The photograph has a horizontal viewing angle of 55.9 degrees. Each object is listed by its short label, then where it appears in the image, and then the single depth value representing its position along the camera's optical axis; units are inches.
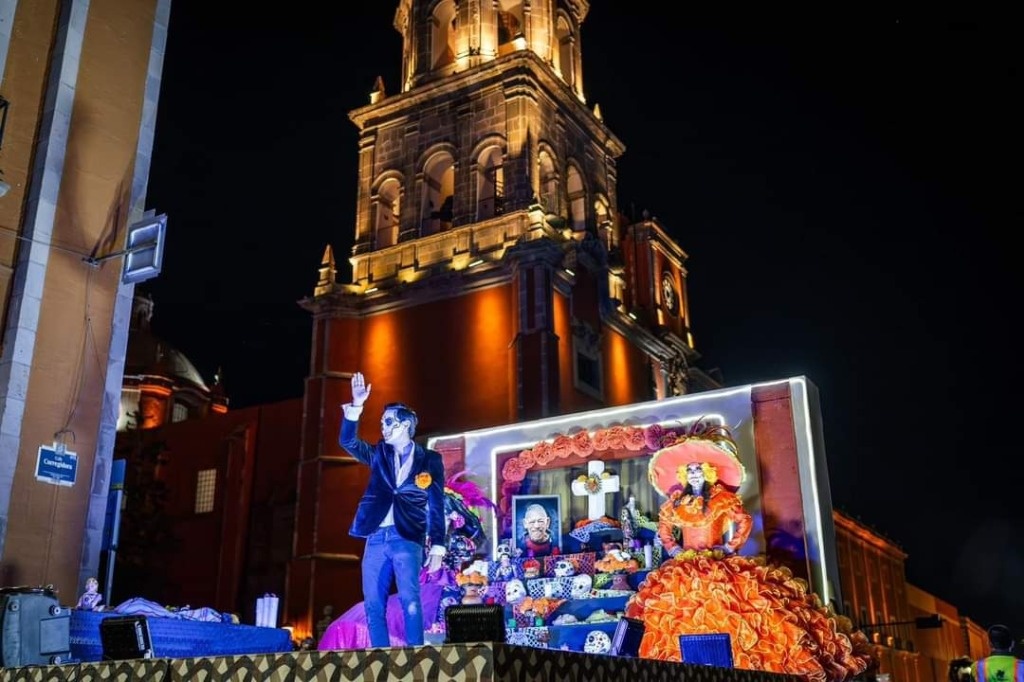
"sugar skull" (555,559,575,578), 544.1
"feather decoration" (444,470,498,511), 598.2
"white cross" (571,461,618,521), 566.3
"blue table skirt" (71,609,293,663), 316.5
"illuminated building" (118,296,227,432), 1601.9
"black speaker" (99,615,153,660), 241.3
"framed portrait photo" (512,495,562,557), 572.1
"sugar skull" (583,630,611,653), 469.7
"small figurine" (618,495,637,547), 542.8
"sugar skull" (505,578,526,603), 540.7
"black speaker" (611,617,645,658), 289.7
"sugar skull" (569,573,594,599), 527.5
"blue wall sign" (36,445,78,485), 507.5
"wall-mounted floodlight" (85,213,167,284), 540.1
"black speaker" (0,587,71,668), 274.5
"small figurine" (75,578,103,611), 489.8
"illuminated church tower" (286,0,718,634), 1031.0
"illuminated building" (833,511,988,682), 1386.6
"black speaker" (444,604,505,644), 190.8
